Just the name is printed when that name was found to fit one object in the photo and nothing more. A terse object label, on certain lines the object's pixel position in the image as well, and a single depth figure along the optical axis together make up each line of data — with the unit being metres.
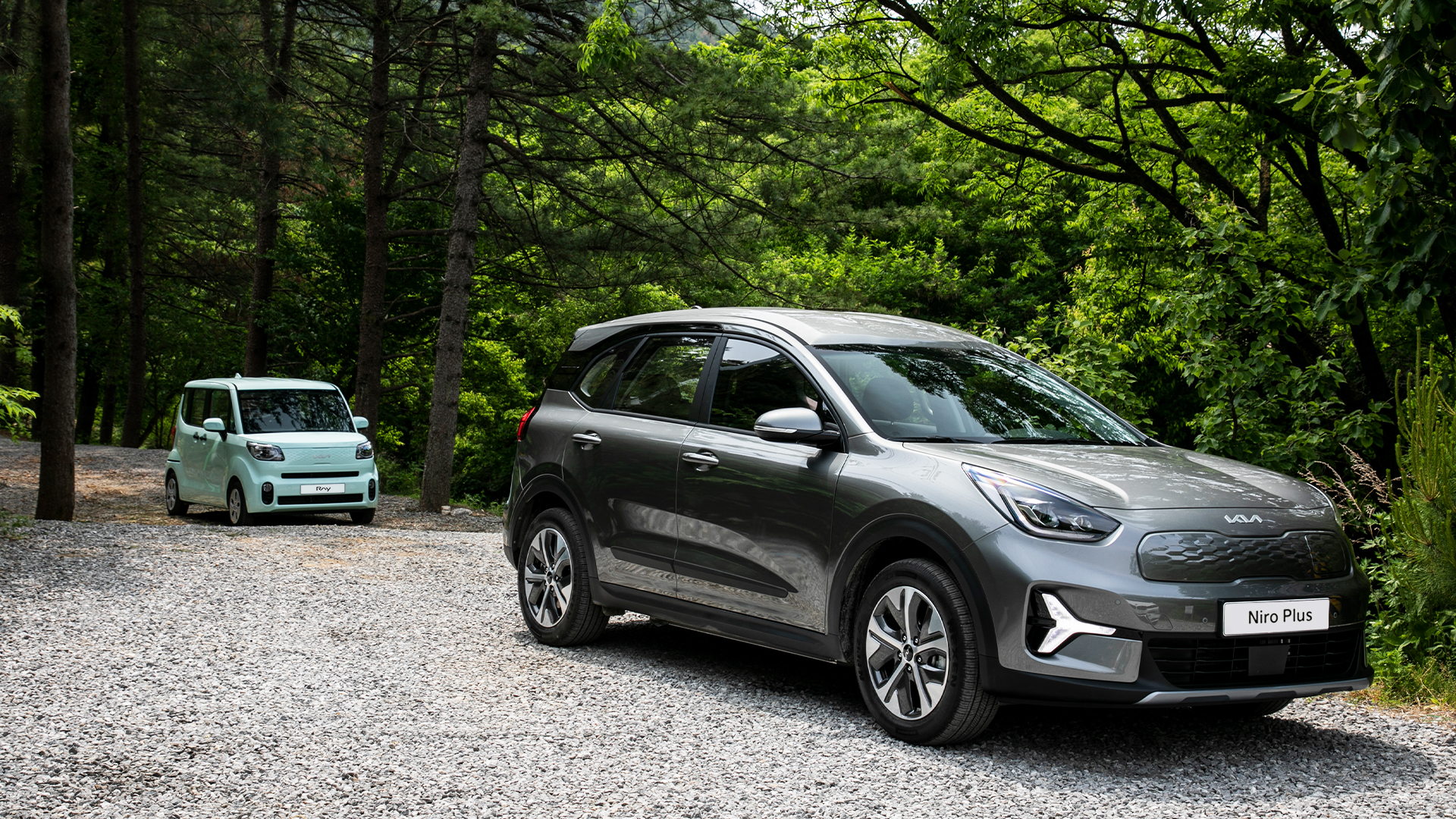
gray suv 4.51
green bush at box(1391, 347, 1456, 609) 6.25
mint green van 14.84
